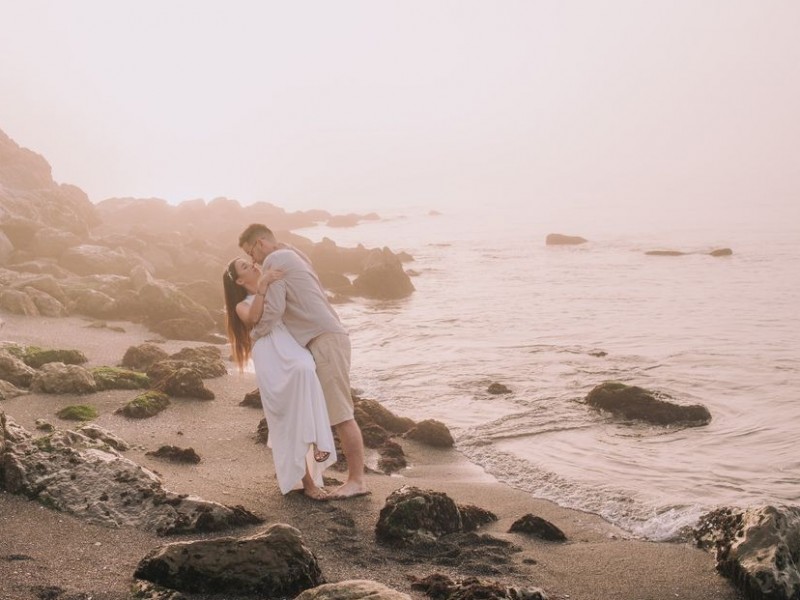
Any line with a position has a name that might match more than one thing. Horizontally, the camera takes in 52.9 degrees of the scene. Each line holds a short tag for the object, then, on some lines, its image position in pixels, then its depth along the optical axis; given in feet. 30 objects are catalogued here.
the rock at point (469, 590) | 15.14
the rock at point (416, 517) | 19.61
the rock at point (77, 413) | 29.68
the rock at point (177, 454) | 25.73
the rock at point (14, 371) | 33.24
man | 22.54
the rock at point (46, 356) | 38.52
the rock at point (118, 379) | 35.14
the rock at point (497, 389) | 41.75
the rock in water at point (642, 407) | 35.42
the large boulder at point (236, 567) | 15.31
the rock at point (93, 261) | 83.51
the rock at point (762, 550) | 16.74
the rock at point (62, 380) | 32.81
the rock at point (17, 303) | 54.24
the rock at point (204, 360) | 40.88
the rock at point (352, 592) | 13.92
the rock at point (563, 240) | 169.58
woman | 22.07
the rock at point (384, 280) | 92.22
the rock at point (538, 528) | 21.31
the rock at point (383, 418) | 33.68
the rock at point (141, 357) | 42.19
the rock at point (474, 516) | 21.45
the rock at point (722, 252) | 128.16
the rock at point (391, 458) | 28.78
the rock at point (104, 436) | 25.30
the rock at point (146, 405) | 31.45
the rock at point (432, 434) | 32.37
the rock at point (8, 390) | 30.53
